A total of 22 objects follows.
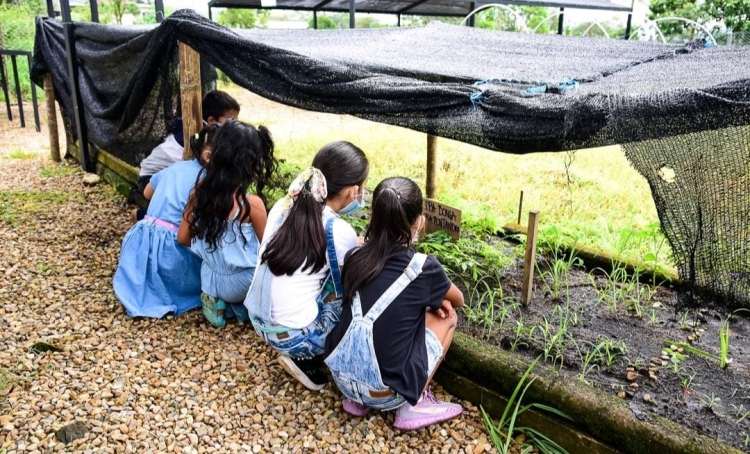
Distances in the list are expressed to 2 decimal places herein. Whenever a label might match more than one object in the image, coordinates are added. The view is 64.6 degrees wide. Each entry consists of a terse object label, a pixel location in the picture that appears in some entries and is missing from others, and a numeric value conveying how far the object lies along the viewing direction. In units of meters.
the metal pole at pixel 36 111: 8.11
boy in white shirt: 3.53
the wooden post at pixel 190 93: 3.38
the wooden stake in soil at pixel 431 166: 4.05
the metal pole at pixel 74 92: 5.01
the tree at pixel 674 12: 10.14
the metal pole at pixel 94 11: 5.26
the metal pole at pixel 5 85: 8.84
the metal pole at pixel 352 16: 6.23
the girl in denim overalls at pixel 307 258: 2.19
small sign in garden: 3.01
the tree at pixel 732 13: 8.81
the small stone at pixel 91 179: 5.38
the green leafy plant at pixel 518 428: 2.07
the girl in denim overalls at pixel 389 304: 2.01
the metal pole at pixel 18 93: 8.32
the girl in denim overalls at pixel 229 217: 2.72
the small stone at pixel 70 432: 2.15
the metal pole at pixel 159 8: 4.30
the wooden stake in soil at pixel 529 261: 2.59
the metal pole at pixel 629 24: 8.49
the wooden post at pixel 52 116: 6.06
